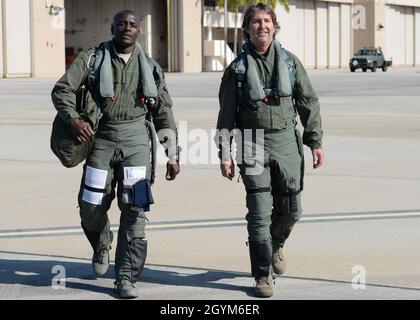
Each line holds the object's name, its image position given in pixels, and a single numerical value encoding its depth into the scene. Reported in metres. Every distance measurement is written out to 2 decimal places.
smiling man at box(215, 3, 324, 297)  12.98
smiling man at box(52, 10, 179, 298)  12.87
